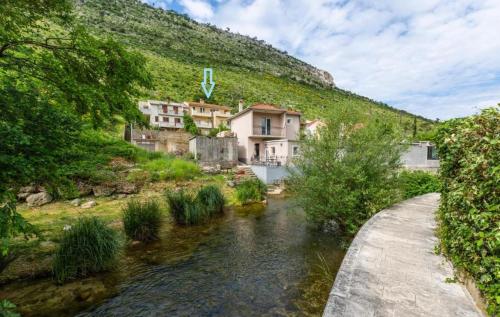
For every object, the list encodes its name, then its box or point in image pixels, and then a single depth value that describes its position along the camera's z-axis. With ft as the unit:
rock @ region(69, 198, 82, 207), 35.94
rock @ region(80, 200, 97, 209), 35.41
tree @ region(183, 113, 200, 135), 111.99
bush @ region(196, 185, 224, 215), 34.17
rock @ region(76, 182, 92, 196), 39.60
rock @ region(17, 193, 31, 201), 34.86
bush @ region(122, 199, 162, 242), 24.97
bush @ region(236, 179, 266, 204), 43.09
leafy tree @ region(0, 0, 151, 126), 16.90
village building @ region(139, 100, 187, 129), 121.29
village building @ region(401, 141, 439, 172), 64.13
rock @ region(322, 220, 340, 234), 26.45
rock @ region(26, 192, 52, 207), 34.32
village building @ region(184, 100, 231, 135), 132.36
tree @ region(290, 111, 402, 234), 23.39
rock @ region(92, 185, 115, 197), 39.96
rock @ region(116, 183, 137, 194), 42.14
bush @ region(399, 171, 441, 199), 32.96
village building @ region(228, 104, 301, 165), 81.61
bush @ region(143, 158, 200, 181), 49.47
